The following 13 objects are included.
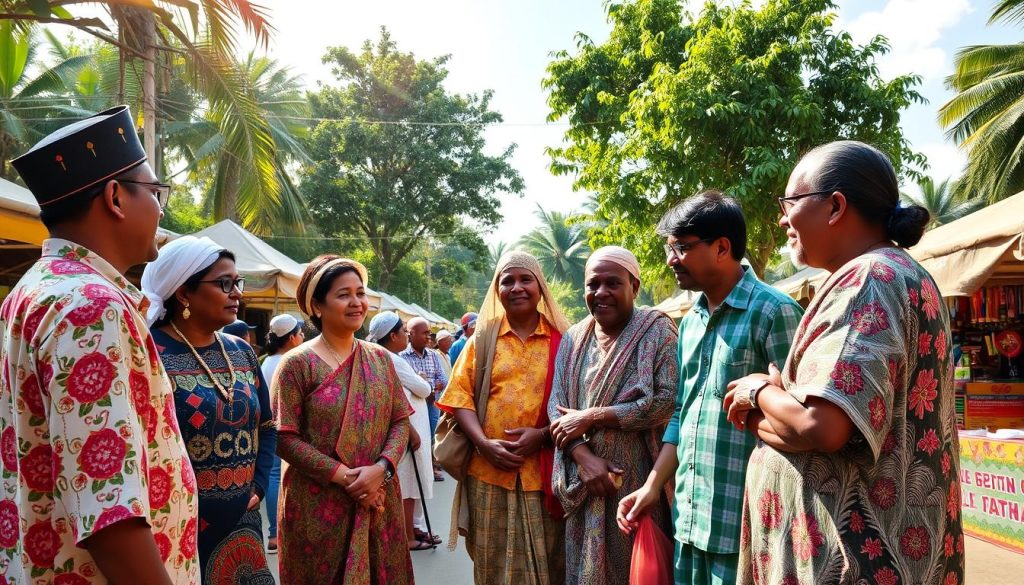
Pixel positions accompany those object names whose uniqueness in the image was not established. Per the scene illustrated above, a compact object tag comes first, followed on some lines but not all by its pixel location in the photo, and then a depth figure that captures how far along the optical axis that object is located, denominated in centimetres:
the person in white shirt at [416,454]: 598
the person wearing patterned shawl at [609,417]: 311
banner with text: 556
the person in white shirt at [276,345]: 638
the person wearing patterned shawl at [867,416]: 168
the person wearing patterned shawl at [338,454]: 319
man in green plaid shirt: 254
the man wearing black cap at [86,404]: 144
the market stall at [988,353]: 542
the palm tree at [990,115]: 1977
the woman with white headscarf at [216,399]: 268
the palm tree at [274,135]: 2389
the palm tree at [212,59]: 671
